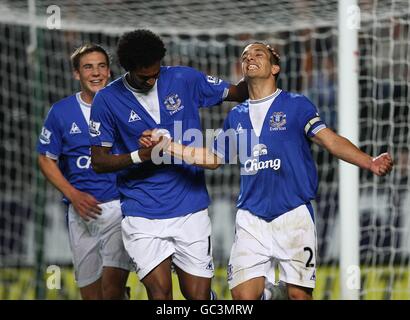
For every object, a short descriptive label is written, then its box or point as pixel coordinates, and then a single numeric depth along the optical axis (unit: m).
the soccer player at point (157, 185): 11.77
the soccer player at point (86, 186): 13.41
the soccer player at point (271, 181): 11.84
